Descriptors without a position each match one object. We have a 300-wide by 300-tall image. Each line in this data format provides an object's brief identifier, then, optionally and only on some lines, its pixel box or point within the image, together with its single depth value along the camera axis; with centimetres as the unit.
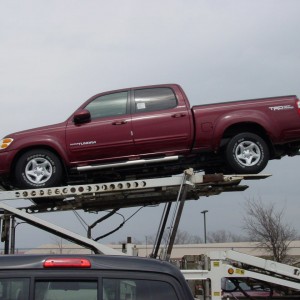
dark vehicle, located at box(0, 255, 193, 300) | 241
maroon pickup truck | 672
